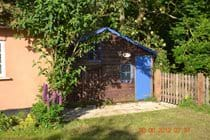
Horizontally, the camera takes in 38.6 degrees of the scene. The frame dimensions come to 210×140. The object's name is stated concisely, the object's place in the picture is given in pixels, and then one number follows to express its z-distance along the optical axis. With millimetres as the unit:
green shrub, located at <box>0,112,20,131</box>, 8876
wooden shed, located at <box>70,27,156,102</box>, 13096
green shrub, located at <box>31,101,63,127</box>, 9016
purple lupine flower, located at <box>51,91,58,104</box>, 9168
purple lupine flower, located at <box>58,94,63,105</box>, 9263
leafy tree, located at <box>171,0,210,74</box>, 13253
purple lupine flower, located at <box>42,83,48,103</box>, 9100
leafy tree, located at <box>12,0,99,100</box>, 8969
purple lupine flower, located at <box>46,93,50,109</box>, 9084
